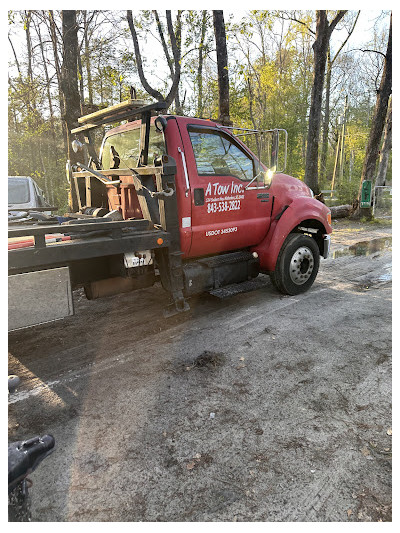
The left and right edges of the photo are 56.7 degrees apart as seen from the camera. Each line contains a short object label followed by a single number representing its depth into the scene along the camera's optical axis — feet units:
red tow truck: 11.16
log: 47.70
